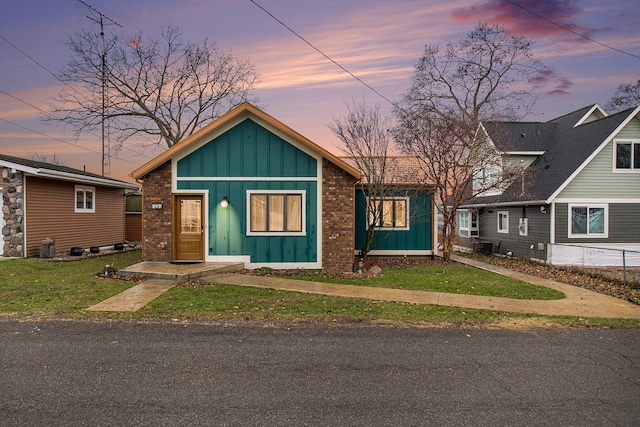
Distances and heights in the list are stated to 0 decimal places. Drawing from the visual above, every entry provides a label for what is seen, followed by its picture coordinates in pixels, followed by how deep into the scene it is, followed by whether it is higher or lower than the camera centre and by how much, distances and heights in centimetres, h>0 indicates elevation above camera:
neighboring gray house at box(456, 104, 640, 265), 1672 +55
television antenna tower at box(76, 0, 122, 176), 2341 +1021
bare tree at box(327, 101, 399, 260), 1505 +223
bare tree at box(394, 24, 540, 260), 1683 +248
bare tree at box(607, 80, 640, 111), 3300 +955
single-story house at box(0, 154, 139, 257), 1513 +24
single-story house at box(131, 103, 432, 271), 1299 +47
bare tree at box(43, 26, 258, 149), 2595 +917
